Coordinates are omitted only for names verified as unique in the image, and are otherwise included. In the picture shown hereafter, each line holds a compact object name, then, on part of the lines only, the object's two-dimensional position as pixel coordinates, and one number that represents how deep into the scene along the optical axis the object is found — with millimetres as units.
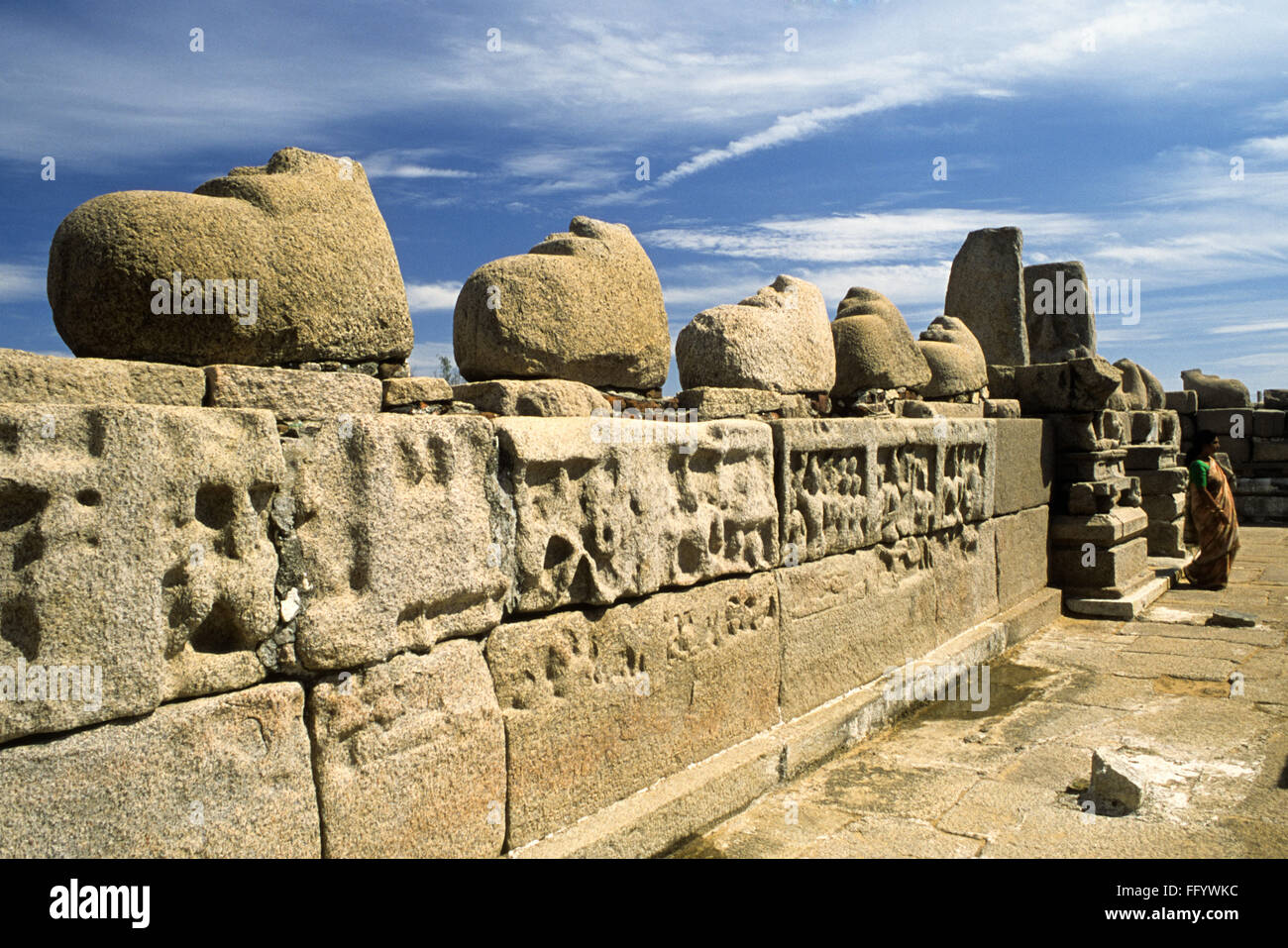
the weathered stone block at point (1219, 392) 16031
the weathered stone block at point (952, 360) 6762
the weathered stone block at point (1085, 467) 7875
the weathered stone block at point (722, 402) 4169
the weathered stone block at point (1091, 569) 7770
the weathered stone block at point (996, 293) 9391
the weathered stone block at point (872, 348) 5672
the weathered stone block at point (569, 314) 3412
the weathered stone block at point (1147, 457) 10500
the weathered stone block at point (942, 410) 5949
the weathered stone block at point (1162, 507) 10453
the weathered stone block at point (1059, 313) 10016
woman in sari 8844
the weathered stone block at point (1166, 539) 10359
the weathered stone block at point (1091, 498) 7840
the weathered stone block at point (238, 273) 2443
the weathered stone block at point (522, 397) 3289
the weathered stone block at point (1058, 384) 7820
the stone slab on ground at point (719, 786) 3068
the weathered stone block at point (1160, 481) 10445
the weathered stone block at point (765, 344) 4449
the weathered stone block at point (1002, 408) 7344
